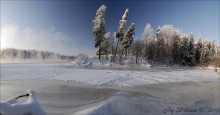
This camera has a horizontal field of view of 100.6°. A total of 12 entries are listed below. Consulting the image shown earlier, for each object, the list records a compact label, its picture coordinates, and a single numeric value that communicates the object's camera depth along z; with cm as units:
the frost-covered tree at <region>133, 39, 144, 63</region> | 3043
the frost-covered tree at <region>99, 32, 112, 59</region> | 2729
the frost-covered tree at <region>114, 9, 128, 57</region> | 2538
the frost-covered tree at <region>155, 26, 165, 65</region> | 3046
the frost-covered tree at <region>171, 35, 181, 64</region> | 3158
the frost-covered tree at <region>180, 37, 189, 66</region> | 3185
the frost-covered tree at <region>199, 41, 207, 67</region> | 2976
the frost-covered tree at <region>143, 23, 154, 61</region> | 3021
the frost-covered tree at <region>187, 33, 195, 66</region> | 3146
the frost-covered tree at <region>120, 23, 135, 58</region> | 2548
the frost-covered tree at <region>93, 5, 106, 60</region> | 2457
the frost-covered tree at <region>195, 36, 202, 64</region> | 3203
